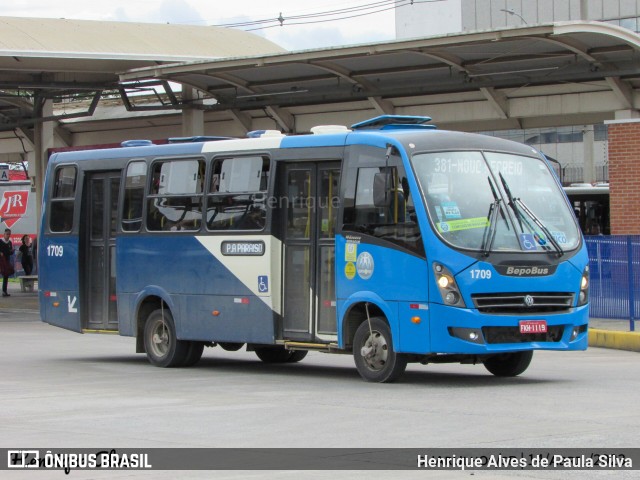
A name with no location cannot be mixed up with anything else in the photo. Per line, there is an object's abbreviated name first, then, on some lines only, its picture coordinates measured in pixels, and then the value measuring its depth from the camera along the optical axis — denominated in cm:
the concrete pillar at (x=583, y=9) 3806
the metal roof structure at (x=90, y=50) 3112
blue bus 1416
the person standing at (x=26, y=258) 4381
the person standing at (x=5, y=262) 3953
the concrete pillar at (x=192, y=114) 3412
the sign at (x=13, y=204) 5188
